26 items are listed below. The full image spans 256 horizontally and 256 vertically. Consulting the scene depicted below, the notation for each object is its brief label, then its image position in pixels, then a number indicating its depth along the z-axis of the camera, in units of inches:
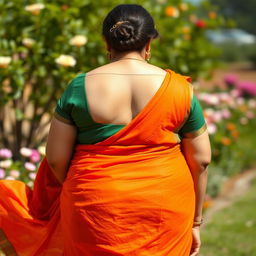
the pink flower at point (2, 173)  231.8
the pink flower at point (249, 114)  518.6
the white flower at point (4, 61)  253.3
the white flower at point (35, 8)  270.1
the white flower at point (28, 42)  275.9
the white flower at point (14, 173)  239.1
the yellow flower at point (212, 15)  371.5
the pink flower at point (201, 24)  365.6
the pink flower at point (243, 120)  506.7
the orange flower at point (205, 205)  315.4
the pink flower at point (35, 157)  253.7
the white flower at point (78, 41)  269.6
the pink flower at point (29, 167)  239.5
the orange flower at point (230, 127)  404.9
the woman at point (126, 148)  148.5
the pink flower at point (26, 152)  251.9
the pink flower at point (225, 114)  422.6
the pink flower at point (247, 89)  714.4
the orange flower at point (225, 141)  374.2
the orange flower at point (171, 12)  341.9
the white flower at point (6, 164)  244.1
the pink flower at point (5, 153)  251.9
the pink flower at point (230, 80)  630.8
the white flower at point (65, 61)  257.9
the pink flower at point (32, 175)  244.1
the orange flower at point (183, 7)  360.0
